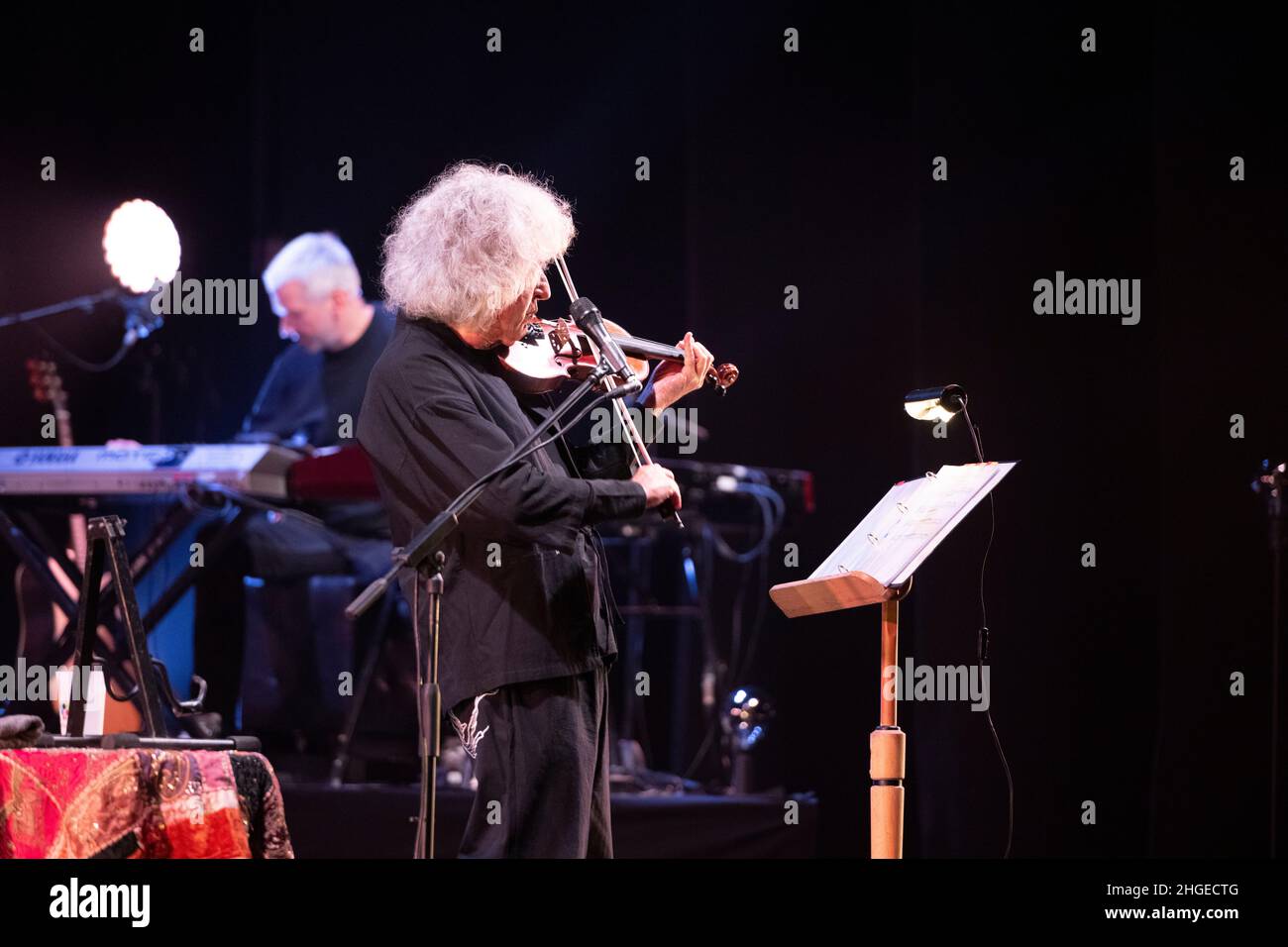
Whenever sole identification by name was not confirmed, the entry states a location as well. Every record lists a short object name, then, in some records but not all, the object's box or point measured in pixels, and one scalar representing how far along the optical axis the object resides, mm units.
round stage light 10789
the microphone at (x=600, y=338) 5473
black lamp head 5973
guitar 10184
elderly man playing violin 5305
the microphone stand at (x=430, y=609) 4871
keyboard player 10516
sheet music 5203
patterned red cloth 5426
